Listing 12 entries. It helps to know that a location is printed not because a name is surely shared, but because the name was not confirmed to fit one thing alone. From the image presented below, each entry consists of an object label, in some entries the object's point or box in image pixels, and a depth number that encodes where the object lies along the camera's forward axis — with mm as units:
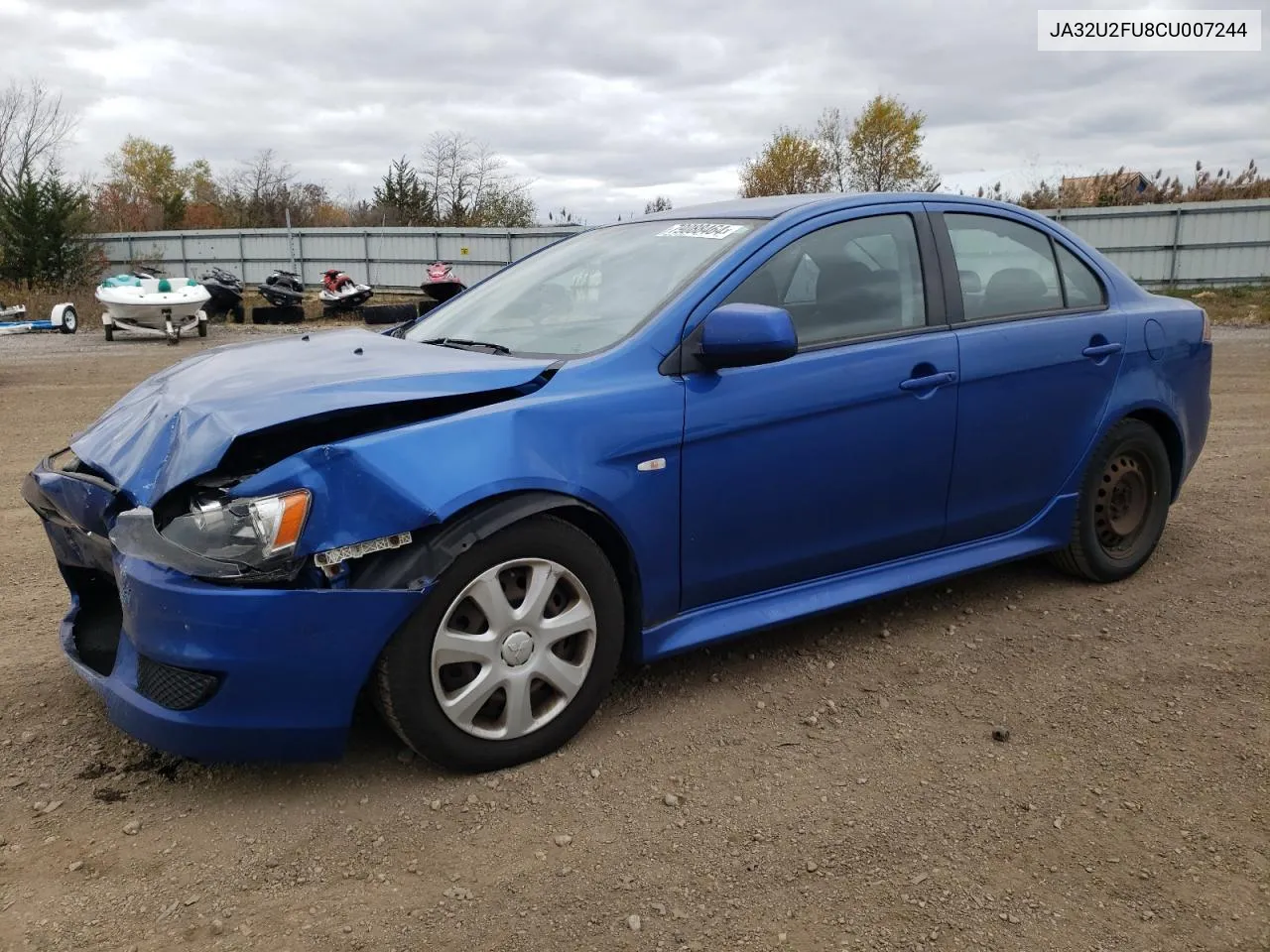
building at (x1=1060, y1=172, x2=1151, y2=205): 28078
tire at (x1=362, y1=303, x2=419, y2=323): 8554
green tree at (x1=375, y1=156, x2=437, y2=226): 43875
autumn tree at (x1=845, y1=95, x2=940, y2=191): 42344
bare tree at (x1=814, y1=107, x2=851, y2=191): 42625
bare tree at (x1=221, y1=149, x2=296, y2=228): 46438
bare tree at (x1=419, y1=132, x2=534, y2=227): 39781
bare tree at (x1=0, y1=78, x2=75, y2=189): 42150
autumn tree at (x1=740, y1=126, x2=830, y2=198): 41562
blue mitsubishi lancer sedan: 2510
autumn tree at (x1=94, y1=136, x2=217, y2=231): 43406
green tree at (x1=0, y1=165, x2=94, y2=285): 29250
